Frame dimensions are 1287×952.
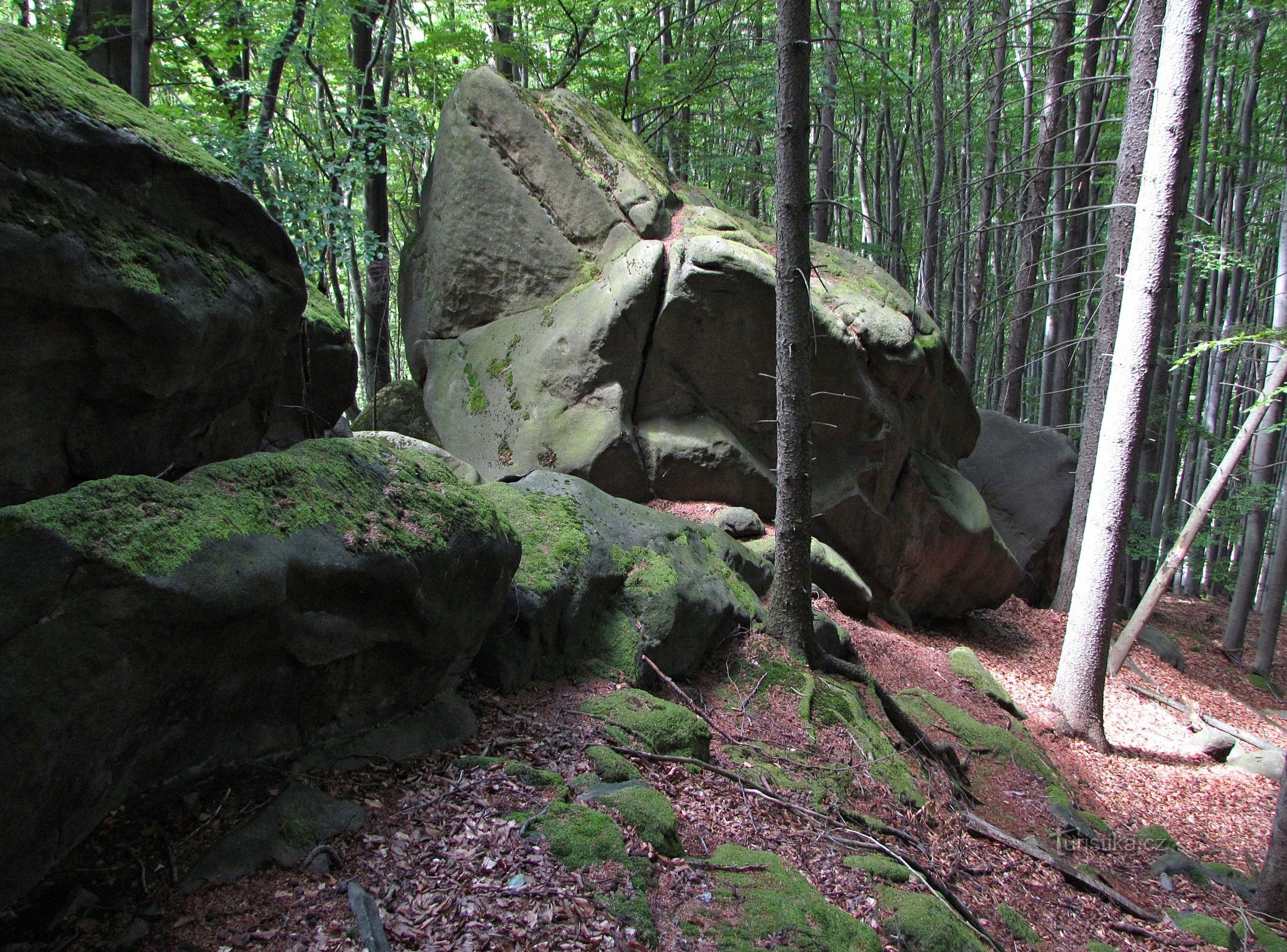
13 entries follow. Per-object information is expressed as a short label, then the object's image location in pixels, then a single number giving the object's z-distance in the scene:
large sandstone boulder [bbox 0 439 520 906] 2.44
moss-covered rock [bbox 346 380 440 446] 10.49
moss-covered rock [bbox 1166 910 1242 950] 5.23
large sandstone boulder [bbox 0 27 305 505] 3.05
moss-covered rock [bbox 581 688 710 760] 4.76
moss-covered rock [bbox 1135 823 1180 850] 6.84
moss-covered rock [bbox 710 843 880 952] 3.28
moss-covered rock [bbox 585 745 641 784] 4.16
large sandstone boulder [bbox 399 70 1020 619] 9.48
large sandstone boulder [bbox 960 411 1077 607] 13.78
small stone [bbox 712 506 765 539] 9.34
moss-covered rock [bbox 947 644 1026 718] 8.84
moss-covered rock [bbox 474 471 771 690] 5.14
